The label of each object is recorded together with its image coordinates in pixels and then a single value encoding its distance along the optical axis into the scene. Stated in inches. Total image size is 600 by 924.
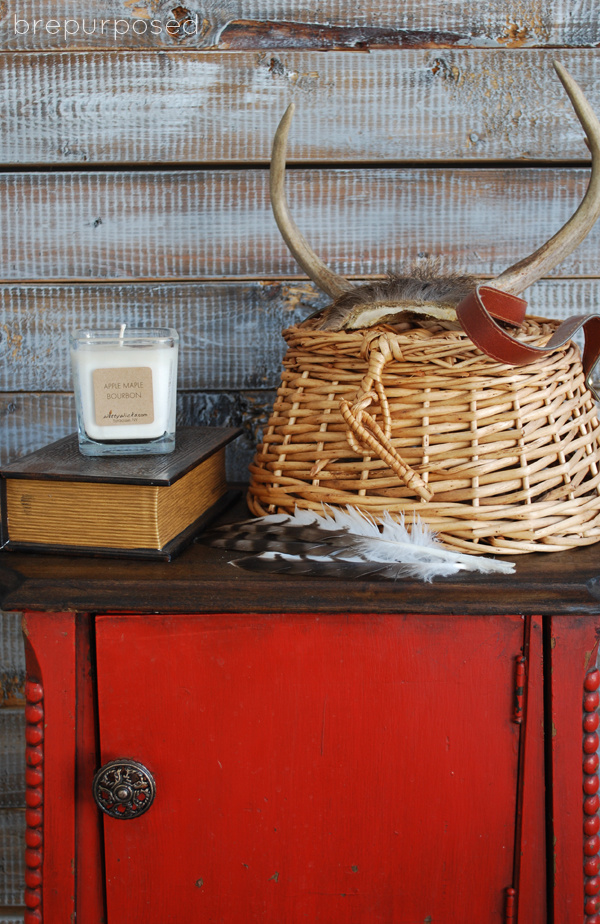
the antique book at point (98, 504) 27.9
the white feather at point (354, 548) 26.8
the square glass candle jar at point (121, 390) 30.6
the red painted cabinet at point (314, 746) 26.1
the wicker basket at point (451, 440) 27.8
